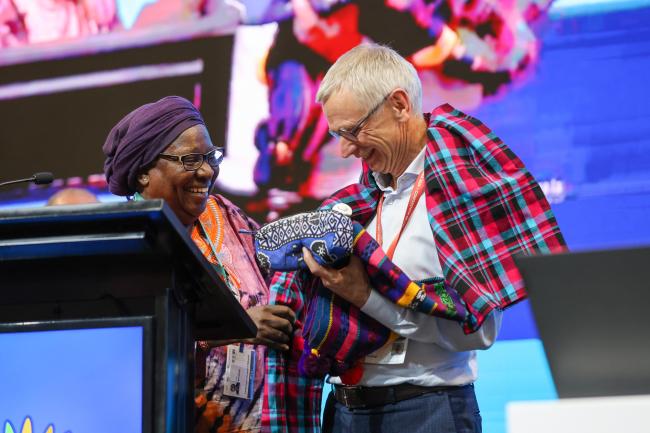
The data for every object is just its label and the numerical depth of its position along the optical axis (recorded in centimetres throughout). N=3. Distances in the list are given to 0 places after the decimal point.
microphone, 545
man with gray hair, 419
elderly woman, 471
